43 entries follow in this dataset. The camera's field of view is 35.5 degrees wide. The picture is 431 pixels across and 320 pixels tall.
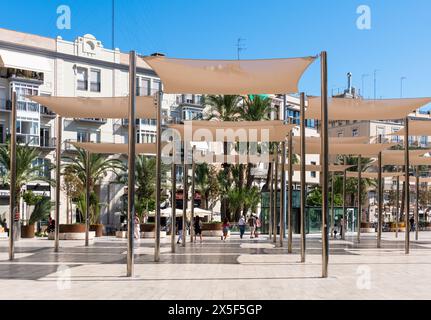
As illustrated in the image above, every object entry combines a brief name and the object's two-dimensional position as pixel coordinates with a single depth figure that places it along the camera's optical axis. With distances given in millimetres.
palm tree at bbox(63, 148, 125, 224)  45938
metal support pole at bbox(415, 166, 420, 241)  32822
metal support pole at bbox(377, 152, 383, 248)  25312
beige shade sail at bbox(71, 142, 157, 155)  24297
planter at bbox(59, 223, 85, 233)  35125
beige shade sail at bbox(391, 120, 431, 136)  23891
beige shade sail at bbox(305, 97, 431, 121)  19938
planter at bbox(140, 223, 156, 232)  38719
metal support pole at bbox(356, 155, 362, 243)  31053
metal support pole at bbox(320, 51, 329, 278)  14945
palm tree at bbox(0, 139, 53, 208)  39750
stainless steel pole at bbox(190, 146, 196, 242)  28631
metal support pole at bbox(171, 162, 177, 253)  22164
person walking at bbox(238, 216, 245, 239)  37681
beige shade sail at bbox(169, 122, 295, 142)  20953
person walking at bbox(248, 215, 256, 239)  38581
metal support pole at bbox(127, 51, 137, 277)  14703
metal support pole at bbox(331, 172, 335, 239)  36881
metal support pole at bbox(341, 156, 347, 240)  35194
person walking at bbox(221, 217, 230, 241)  35406
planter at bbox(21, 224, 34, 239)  37938
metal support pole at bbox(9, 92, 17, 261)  19719
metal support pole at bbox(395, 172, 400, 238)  37938
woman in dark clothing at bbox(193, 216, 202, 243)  31977
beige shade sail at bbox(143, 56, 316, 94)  15867
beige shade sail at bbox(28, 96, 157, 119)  19891
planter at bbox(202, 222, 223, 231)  40969
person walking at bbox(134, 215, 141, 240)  34738
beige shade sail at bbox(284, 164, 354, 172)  33650
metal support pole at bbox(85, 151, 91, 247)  26569
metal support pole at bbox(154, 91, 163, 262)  18656
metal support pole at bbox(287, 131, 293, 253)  21641
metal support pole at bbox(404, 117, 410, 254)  23125
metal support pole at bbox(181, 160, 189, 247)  26503
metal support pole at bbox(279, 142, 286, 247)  24616
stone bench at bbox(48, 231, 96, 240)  34906
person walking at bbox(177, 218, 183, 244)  31188
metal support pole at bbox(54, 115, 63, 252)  23500
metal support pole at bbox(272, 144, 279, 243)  27394
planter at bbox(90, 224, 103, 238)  39719
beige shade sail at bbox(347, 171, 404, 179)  36781
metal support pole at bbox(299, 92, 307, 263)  18300
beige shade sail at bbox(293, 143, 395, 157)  25641
